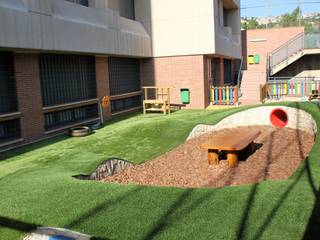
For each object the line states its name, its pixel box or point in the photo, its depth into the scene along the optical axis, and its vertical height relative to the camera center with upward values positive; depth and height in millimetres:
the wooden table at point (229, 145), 8390 -1705
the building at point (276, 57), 23659 +1738
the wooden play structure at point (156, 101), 15582 -844
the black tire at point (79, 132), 11569 -1652
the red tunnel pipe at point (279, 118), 12297 -1539
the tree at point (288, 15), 58092 +13068
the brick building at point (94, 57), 10094 +1256
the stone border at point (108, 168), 7602 -2131
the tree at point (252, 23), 65197 +11768
